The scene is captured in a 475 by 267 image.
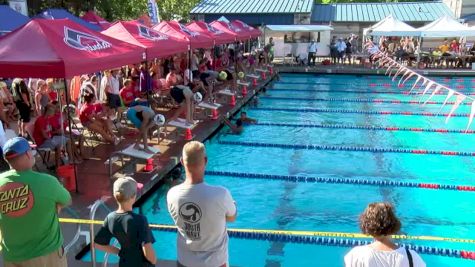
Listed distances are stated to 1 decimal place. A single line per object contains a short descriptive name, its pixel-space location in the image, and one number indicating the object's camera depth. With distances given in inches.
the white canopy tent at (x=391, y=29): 916.6
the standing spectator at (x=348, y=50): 1038.3
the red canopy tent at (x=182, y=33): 506.0
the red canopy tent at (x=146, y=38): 377.4
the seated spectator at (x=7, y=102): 345.1
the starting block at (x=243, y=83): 679.1
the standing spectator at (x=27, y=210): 117.6
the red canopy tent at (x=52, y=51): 236.1
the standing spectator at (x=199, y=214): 116.8
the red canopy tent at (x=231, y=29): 740.6
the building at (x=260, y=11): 1139.3
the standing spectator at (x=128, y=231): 120.9
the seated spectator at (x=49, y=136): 283.6
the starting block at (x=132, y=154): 306.7
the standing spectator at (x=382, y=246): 99.2
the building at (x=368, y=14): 1191.6
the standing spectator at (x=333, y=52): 1026.1
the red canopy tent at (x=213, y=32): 628.7
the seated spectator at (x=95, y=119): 332.8
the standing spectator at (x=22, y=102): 350.6
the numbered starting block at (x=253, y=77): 762.2
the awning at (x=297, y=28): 981.5
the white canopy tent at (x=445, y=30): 879.1
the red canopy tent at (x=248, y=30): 868.8
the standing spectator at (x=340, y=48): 1019.9
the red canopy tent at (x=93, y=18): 626.8
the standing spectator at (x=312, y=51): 986.1
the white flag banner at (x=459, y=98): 283.3
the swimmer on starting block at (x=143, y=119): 306.7
